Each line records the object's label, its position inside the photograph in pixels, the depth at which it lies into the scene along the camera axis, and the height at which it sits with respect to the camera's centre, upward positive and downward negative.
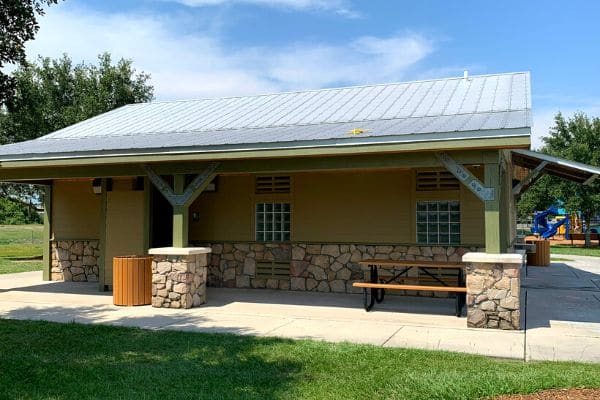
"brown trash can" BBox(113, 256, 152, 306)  10.55 -1.19
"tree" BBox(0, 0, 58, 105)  5.81 +2.07
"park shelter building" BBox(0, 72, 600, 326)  9.02 +0.83
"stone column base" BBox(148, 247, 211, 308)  10.13 -1.06
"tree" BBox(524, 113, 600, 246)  31.81 +3.85
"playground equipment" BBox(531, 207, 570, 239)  32.28 -0.46
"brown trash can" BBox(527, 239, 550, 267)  19.39 -1.28
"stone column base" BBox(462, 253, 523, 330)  8.08 -1.07
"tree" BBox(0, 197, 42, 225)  61.09 +0.47
